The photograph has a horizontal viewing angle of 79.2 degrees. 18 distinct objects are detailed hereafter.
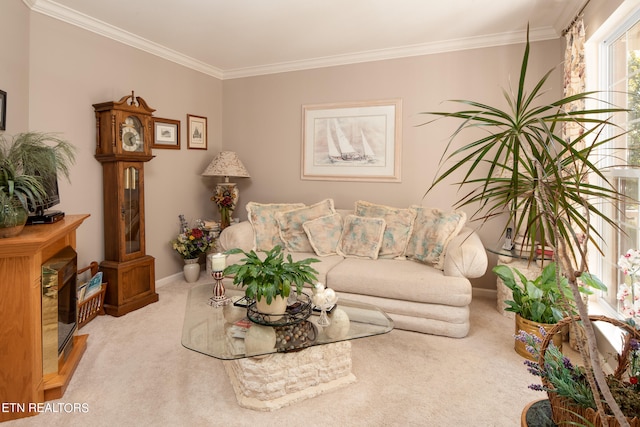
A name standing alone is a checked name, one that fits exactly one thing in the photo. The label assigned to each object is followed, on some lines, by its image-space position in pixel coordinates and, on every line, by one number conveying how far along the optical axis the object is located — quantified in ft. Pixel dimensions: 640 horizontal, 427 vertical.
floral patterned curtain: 9.09
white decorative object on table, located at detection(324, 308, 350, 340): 6.78
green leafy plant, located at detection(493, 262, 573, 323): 8.56
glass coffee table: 6.45
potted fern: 6.31
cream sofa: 9.73
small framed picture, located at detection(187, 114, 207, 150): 15.01
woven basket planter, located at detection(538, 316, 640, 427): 3.57
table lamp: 14.83
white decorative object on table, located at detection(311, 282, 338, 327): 7.40
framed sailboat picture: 13.87
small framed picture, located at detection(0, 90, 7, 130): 8.25
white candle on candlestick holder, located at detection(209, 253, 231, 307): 8.12
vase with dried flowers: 14.02
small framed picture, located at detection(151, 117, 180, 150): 13.52
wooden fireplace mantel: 6.37
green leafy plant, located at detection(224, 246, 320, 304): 6.75
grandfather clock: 11.12
